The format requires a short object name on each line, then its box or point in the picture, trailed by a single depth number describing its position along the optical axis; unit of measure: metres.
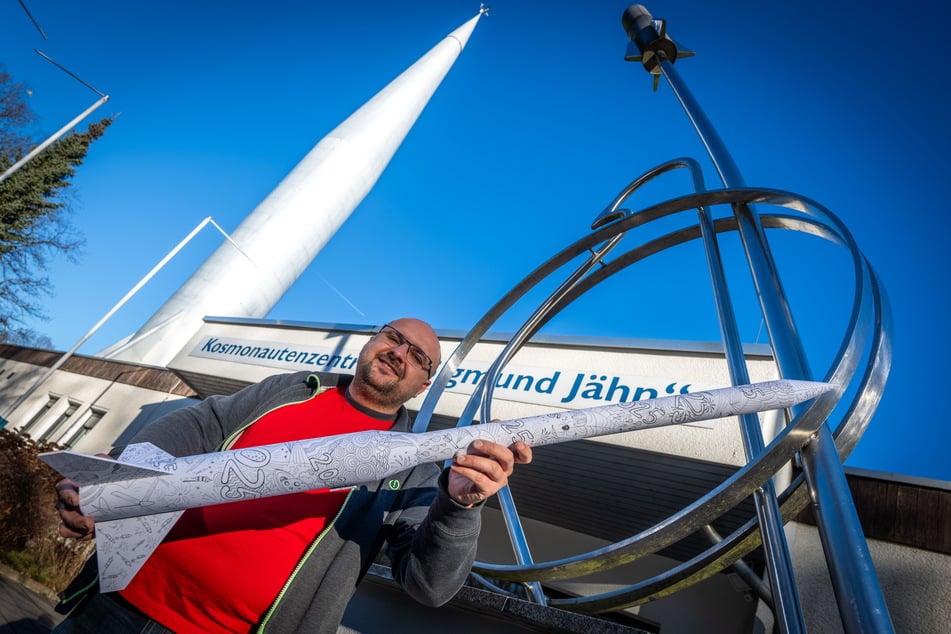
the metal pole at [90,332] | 14.49
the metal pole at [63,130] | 13.93
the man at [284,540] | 1.79
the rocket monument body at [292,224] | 17.23
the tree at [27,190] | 19.22
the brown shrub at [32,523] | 9.14
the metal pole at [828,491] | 1.09
